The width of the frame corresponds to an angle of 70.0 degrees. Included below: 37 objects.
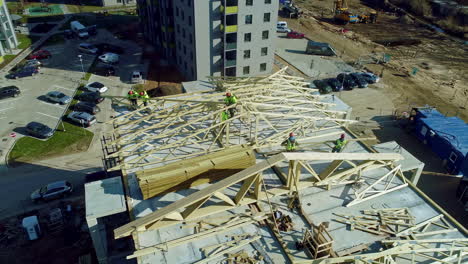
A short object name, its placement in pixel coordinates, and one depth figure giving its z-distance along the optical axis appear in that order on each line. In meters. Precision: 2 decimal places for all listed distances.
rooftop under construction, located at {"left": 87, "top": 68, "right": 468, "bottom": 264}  20.22
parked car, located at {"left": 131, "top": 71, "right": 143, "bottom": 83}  57.72
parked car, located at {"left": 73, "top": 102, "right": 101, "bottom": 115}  48.28
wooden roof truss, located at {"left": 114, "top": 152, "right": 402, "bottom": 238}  20.33
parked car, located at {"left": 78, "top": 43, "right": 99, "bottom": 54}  68.38
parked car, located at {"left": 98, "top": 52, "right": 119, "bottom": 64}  64.38
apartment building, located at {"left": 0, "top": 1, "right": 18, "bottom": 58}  64.62
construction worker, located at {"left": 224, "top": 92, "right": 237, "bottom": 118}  28.06
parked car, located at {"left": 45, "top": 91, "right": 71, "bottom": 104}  50.69
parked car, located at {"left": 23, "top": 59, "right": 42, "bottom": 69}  61.03
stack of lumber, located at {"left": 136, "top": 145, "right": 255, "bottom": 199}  22.94
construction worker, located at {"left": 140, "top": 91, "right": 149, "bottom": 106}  32.36
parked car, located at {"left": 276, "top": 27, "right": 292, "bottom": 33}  81.19
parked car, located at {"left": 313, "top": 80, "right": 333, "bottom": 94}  55.62
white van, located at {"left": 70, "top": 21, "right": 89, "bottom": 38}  76.45
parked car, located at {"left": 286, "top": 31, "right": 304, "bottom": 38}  79.75
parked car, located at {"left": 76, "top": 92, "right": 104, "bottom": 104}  51.06
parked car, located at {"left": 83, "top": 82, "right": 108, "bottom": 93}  54.03
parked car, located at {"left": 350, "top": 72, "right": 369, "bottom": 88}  57.91
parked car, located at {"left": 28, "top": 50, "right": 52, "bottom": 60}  64.56
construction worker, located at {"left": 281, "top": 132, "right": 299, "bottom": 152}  26.98
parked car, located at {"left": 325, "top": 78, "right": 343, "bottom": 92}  56.50
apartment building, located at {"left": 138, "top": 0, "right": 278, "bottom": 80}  52.22
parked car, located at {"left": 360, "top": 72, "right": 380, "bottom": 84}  59.59
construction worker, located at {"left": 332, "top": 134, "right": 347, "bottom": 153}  27.72
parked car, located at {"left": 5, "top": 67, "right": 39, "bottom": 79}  57.91
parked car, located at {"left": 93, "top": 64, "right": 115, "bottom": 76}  60.44
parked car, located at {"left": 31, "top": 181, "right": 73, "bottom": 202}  33.19
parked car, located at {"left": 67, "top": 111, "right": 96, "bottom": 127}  45.51
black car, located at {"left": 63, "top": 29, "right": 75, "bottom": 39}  77.12
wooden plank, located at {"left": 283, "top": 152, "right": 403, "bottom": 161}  21.97
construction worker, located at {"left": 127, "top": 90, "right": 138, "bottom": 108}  33.38
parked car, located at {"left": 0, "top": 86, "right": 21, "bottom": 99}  51.53
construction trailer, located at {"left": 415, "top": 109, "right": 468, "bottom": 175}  38.97
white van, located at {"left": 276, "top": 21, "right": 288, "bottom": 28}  81.91
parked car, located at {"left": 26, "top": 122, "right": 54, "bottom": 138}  42.91
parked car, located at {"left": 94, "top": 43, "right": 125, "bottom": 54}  69.77
